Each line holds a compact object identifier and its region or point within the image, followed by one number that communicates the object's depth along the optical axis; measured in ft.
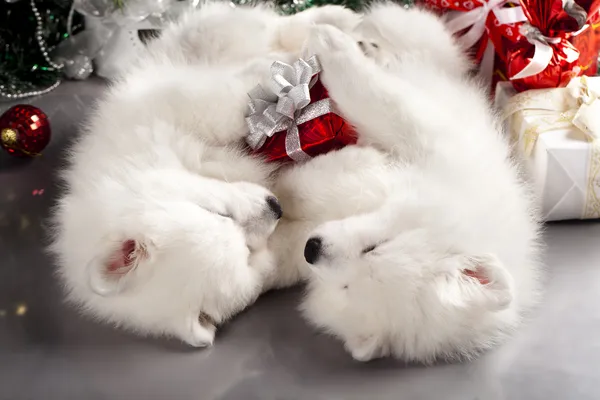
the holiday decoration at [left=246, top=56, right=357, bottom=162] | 7.07
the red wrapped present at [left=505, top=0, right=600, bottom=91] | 7.52
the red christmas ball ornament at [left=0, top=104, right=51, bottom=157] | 8.43
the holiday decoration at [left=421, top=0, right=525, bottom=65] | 7.94
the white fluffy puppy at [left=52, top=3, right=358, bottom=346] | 5.82
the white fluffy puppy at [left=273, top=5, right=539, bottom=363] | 5.57
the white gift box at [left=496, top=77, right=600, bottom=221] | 7.18
